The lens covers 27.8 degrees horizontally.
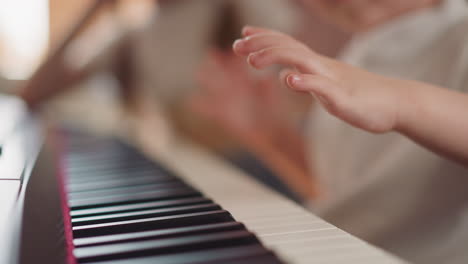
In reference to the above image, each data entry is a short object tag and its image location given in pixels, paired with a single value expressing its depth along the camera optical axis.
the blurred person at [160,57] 1.85
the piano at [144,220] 0.49
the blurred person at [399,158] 0.79
